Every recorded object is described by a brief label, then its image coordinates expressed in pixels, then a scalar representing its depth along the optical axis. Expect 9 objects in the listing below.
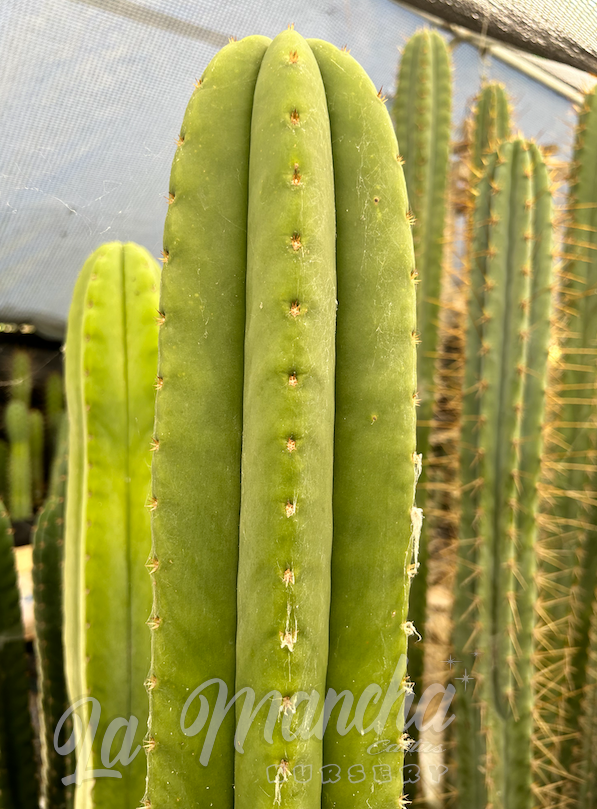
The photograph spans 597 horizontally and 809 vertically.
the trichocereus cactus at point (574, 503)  0.66
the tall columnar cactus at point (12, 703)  0.60
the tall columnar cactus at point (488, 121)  0.71
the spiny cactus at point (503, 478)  0.57
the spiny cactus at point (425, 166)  0.65
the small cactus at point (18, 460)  1.36
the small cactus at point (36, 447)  1.47
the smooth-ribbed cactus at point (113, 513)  0.49
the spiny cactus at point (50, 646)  0.60
